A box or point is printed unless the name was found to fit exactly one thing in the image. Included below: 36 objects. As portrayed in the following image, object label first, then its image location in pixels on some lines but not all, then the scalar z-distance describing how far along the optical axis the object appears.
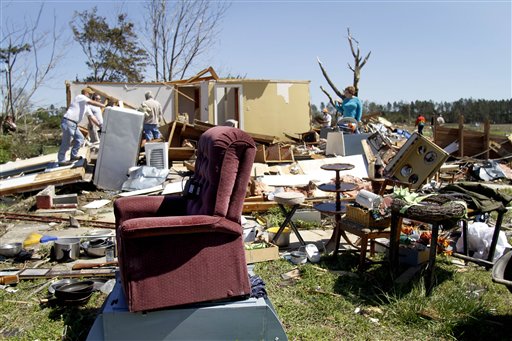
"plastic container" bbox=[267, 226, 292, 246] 5.62
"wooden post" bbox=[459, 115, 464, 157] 13.04
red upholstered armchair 2.99
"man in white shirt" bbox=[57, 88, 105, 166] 9.88
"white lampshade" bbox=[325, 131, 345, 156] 10.77
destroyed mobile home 3.08
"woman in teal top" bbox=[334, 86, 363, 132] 11.32
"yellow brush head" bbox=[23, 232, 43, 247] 5.85
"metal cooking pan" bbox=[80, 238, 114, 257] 5.25
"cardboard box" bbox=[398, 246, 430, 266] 4.63
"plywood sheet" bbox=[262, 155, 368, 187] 8.79
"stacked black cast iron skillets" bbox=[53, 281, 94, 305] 3.86
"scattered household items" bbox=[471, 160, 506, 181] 10.98
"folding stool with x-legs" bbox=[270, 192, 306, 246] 5.17
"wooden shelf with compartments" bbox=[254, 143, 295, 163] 10.91
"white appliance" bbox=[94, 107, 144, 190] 9.35
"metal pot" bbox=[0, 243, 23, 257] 5.22
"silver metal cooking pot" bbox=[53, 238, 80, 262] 5.12
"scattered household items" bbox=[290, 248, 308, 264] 4.94
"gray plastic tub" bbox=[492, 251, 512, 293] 3.10
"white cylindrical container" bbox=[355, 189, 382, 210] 4.71
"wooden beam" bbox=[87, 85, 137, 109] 16.27
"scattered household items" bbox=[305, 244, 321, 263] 5.01
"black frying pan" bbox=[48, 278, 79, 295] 4.07
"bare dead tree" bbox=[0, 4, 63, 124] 21.27
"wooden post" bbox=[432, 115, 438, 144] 13.92
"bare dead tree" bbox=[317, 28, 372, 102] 20.22
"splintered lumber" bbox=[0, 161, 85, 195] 8.75
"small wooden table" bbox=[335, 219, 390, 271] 4.55
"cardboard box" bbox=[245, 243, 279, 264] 4.98
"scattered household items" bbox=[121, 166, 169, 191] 8.94
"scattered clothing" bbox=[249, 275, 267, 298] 3.33
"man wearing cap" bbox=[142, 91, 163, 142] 11.26
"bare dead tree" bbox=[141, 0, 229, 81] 27.23
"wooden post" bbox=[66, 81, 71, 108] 16.28
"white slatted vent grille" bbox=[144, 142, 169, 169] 9.85
